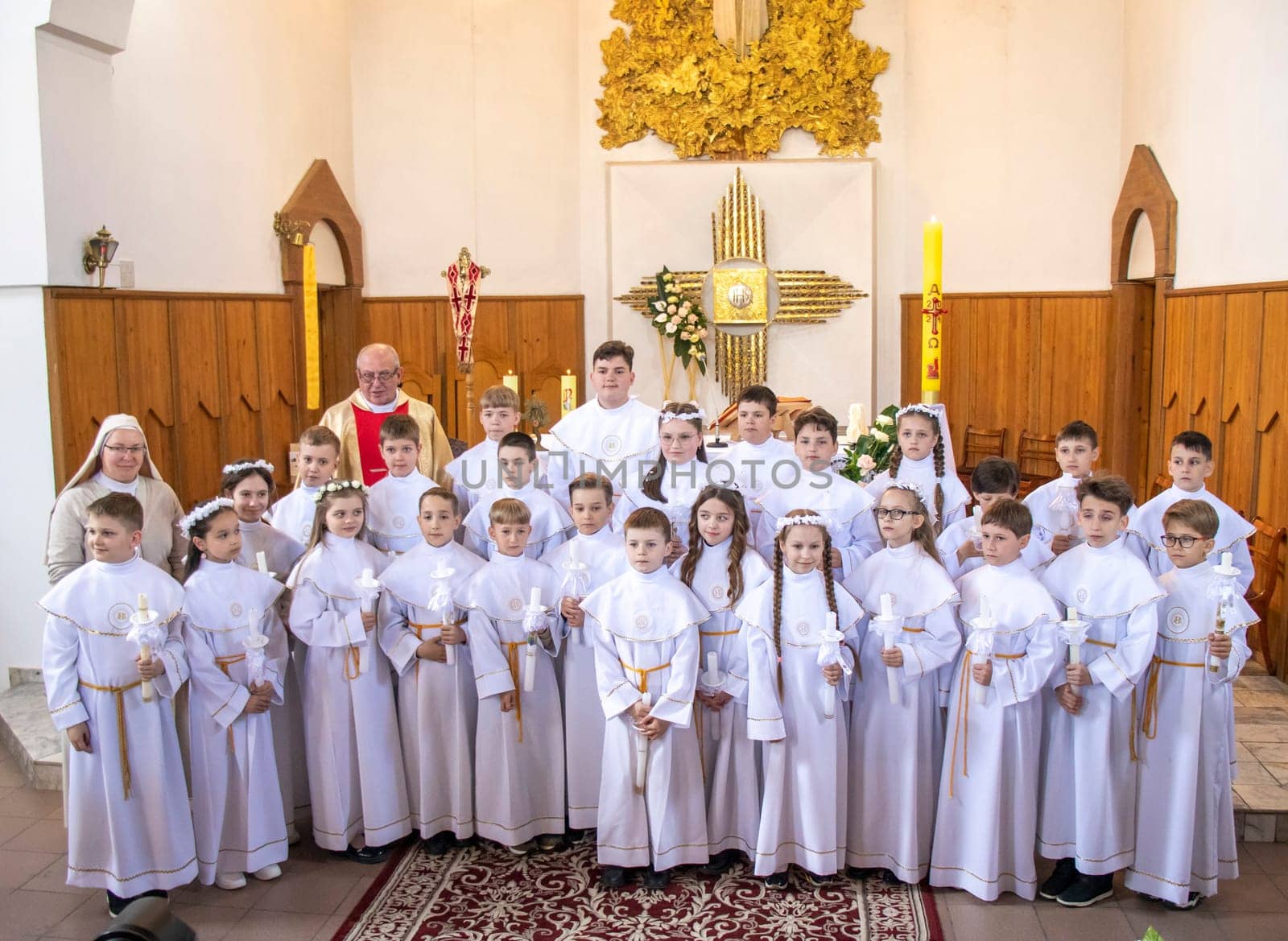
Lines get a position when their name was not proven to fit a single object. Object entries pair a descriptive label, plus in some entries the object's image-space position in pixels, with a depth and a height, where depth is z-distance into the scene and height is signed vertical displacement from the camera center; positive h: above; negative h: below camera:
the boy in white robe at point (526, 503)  5.15 -0.68
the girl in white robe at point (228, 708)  4.48 -1.32
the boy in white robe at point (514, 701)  4.74 -1.41
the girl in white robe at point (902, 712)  4.44 -1.37
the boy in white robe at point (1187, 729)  4.27 -1.38
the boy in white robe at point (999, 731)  4.30 -1.40
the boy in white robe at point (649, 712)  4.39 -1.32
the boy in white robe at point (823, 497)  5.24 -0.65
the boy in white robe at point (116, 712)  4.25 -1.27
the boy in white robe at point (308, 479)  5.23 -0.55
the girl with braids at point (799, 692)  4.36 -1.26
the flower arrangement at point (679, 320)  10.89 +0.29
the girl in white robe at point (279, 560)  4.91 -0.86
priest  6.08 -0.34
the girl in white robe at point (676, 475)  5.05 -0.54
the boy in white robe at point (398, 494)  5.25 -0.62
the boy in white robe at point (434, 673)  4.79 -1.29
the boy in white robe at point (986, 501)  4.91 -0.64
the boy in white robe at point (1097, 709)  4.26 -1.32
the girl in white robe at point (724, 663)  4.53 -1.18
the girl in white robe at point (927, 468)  5.54 -0.56
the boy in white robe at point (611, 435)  5.63 -0.39
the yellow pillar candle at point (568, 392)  8.62 -0.28
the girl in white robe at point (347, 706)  4.77 -1.42
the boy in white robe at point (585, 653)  4.83 -1.22
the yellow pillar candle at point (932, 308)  5.63 +0.20
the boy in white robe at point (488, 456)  5.56 -0.48
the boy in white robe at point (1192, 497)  5.03 -0.71
